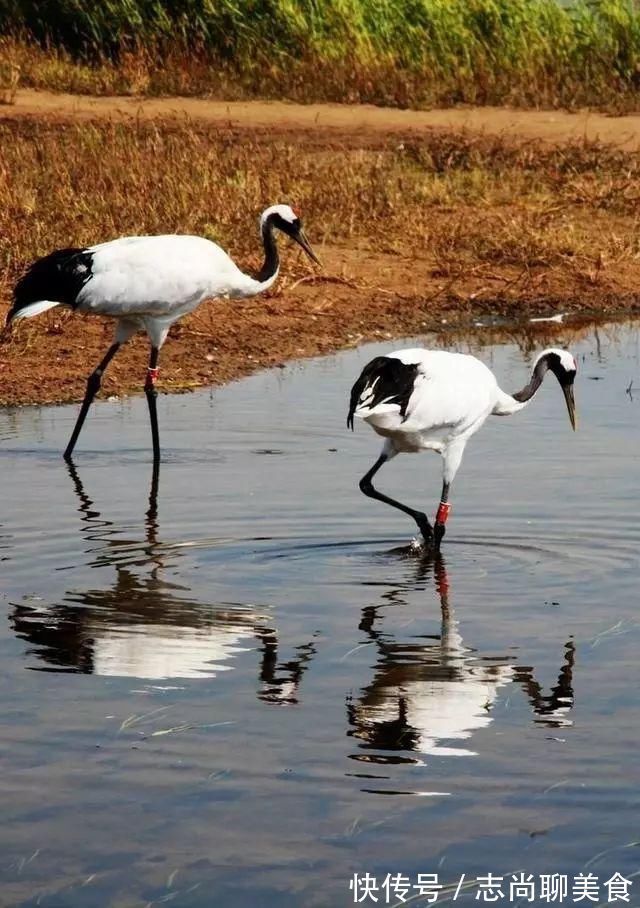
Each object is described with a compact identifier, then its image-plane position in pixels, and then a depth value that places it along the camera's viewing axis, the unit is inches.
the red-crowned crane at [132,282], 709.3
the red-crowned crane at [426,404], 553.3
